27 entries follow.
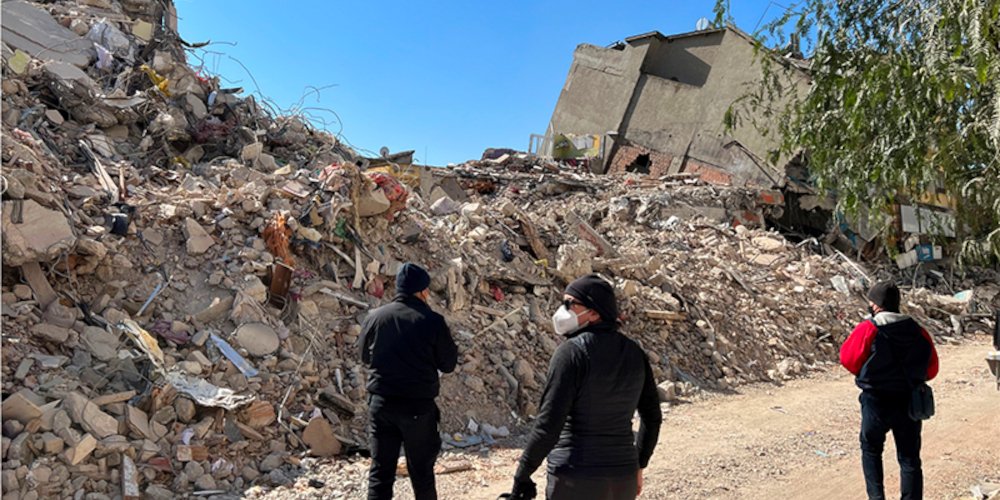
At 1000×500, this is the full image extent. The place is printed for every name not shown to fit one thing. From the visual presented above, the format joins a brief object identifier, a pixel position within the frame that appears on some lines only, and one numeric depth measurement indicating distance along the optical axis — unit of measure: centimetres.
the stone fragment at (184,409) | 517
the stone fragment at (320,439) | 559
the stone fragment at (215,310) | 615
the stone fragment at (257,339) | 603
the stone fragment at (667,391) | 793
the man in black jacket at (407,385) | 393
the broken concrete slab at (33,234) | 542
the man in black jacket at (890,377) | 425
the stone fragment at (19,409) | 451
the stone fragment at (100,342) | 539
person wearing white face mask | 279
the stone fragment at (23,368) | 487
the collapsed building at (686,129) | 1823
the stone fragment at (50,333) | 530
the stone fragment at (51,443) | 447
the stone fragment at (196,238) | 668
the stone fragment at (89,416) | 471
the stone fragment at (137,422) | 491
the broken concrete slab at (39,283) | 556
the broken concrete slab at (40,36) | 941
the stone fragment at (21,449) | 433
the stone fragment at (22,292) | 545
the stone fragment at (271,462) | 529
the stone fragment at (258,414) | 546
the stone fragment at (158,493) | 470
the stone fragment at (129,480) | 456
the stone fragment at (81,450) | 450
